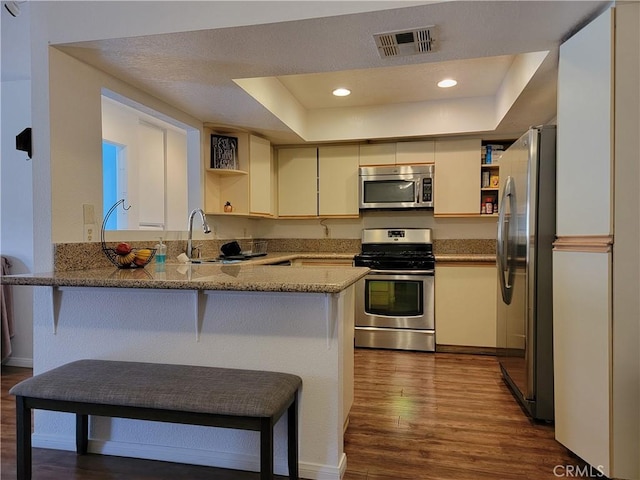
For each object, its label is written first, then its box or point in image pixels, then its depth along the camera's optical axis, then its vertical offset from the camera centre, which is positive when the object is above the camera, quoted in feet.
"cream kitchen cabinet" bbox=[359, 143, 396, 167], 13.80 +2.66
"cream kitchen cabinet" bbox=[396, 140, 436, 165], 13.48 +2.65
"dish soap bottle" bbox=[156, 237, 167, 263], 8.77 -0.44
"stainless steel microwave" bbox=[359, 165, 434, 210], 13.34 +1.50
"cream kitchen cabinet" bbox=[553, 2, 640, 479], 5.38 -0.15
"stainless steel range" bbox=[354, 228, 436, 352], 12.63 -2.25
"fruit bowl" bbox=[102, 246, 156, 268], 7.53 -0.47
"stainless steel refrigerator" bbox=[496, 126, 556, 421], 7.28 -0.64
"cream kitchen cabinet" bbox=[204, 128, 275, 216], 12.25 +1.56
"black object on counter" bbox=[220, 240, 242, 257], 11.80 -0.48
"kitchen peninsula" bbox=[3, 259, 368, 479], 5.88 -1.64
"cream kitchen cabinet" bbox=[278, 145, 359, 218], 14.19 +1.79
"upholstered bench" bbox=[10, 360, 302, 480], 4.88 -2.06
